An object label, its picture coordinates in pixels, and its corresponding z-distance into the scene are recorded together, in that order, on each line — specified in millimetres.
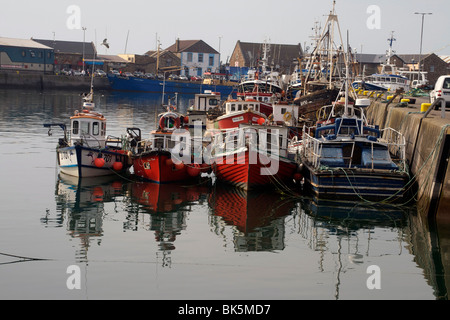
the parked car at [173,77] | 119125
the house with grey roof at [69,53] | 114688
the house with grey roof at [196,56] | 128625
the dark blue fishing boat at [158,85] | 106812
